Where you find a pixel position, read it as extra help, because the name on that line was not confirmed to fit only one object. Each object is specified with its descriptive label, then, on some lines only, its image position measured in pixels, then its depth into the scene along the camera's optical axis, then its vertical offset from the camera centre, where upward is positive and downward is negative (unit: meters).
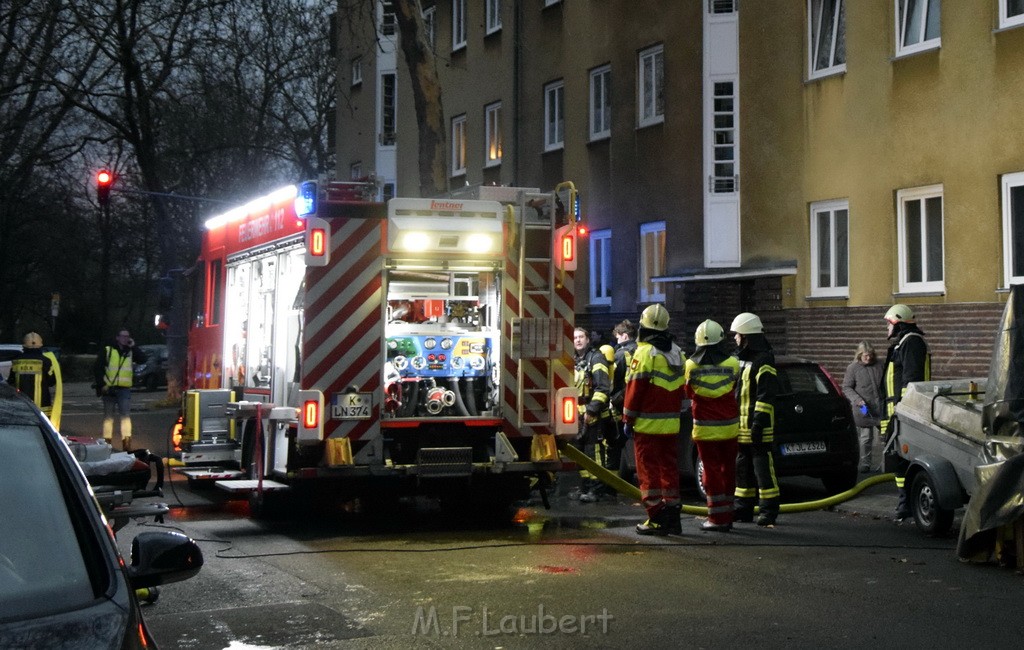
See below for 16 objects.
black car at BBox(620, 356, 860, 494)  12.73 -0.38
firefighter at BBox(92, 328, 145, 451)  19.05 +0.07
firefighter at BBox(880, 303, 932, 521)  11.58 +0.27
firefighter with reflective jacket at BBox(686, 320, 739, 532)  10.65 -0.22
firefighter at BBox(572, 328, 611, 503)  13.06 -0.16
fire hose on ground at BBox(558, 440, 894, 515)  11.55 -0.81
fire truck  10.87 +0.32
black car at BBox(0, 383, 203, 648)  3.33 -0.48
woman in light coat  15.12 +0.00
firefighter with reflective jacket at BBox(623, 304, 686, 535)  10.49 -0.28
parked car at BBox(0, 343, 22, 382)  16.53 +0.38
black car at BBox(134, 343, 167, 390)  46.62 +0.51
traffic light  26.50 +3.93
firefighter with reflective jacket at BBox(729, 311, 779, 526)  10.75 -0.20
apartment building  16.50 +3.51
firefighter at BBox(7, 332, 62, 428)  15.52 +0.08
